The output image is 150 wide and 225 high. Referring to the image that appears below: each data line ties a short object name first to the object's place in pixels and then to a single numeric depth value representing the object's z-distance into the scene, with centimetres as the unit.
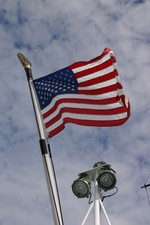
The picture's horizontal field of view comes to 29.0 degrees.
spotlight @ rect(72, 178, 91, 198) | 1116
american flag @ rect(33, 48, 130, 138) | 1030
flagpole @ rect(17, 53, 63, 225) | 723
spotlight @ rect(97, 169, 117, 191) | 1105
